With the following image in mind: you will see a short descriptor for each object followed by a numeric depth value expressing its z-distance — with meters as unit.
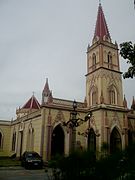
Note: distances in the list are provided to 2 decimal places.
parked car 15.89
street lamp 15.04
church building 21.32
